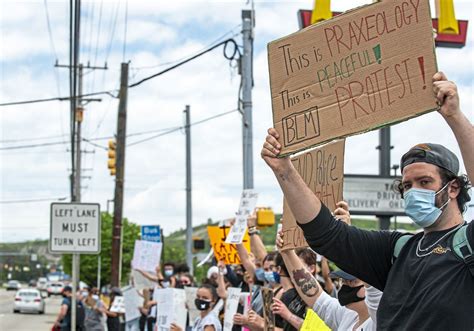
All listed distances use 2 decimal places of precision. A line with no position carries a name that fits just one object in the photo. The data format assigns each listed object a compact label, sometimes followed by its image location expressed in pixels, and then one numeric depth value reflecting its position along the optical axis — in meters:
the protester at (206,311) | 8.69
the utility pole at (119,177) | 25.90
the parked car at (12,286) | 117.50
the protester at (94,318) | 17.95
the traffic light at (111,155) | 29.67
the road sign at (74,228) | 13.23
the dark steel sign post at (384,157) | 19.62
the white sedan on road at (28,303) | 54.09
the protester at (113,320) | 19.42
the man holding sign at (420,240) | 3.28
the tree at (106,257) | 87.12
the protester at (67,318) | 17.31
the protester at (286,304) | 6.60
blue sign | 23.12
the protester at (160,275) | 15.53
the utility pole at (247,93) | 16.22
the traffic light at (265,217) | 17.44
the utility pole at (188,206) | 31.55
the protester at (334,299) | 5.26
